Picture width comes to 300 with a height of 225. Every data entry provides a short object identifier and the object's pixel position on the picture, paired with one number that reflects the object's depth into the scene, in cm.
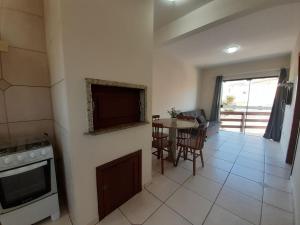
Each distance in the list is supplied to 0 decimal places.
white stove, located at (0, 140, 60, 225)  123
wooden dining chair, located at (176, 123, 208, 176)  239
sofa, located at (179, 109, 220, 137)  458
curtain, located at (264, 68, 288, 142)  409
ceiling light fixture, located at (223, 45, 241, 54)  335
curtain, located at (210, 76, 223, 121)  536
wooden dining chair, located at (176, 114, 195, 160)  272
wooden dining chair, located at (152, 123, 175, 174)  246
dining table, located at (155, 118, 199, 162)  263
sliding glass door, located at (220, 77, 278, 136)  484
